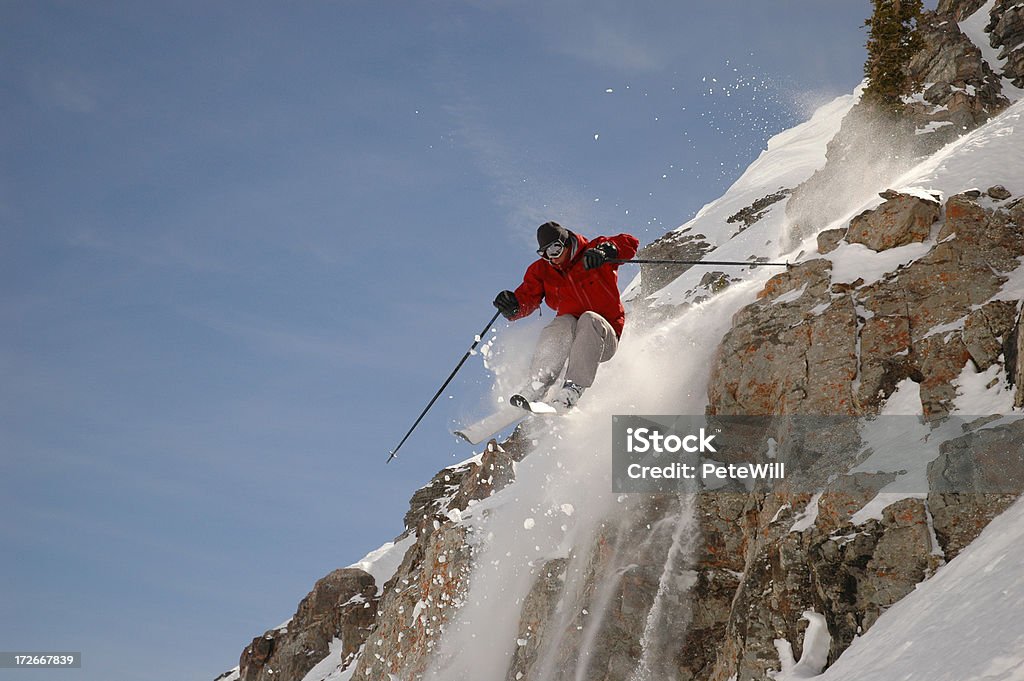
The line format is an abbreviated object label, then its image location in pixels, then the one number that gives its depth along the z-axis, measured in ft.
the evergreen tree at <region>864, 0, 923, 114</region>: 92.32
